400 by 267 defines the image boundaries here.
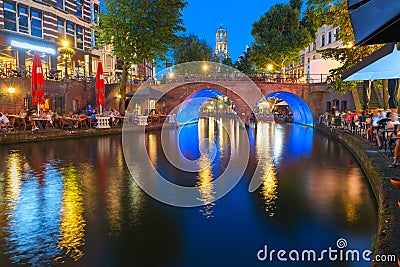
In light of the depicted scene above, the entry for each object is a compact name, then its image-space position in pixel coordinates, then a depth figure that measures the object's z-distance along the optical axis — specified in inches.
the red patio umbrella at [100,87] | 982.4
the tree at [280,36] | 1876.2
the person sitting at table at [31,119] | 848.3
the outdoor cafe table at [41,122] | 858.1
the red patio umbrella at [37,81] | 824.3
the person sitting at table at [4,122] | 783.1
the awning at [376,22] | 104.7
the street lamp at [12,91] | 1063.0
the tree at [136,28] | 1146.7
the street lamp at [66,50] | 1249.6
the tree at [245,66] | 2746.1
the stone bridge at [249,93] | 1614.2
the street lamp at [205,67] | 2046.6
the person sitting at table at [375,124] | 556.7
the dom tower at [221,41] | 6998.0
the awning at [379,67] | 269.6
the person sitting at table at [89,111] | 1134.8
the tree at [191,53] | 2255.7
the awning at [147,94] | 1311.5
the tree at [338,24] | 677.3
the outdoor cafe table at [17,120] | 848.8
